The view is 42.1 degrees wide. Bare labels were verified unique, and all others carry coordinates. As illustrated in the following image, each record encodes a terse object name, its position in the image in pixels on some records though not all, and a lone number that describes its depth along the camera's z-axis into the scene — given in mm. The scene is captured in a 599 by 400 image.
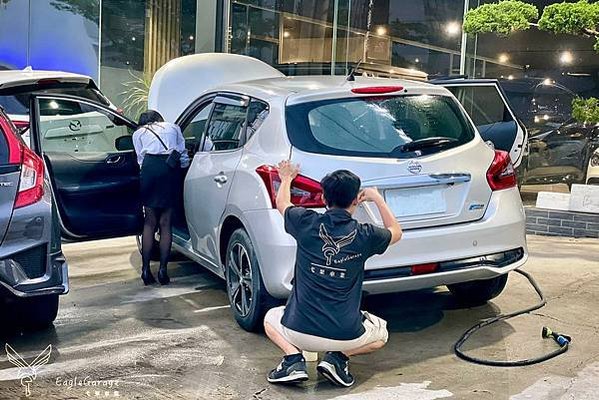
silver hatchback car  4535
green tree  8359
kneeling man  3881
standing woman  5934
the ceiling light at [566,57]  10570
